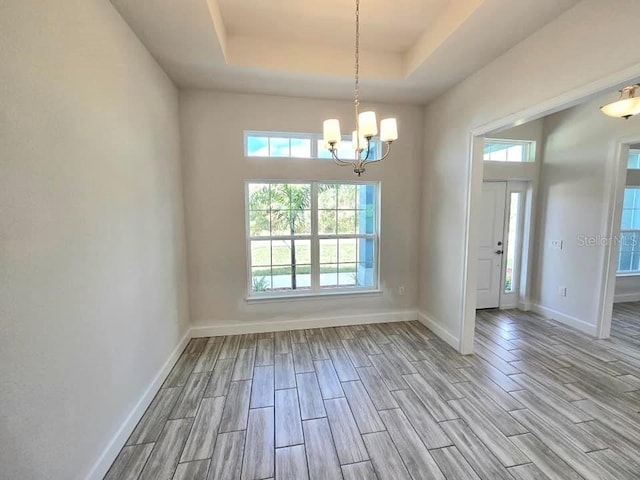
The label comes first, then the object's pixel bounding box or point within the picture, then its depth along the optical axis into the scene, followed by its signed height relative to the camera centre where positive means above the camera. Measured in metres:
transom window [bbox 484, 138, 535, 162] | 4.09 +0.95
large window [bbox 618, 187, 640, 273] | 4.61 -0.31
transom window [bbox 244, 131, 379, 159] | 3.38 +0.87
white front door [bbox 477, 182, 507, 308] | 4.16 -0.43
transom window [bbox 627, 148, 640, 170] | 4.43 +0.86
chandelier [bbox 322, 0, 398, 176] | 1.86 +0.58
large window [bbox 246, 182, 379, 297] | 3.53 -0.28
